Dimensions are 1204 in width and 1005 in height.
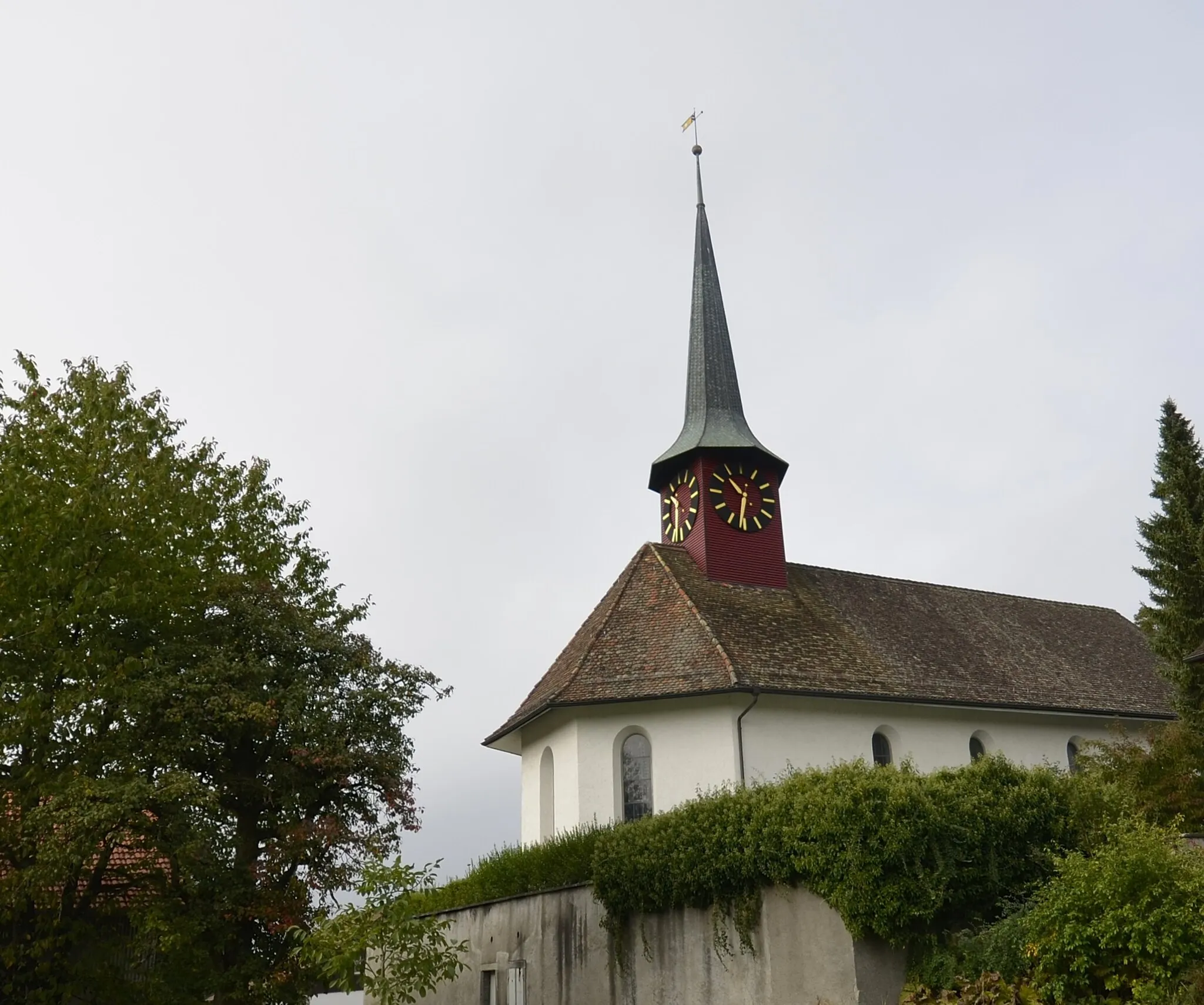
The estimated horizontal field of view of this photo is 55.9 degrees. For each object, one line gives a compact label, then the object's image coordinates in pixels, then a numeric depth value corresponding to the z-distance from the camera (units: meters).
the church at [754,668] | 22.11
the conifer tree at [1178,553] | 23.75
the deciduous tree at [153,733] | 14.79
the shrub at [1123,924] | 10.63
